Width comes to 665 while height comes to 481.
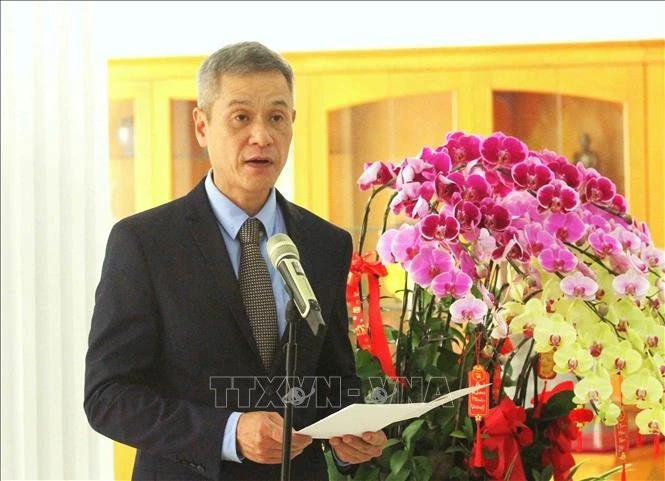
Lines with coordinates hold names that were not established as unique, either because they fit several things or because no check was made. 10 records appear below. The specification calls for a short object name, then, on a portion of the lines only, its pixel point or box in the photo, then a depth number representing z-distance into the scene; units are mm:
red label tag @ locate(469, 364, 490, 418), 6115
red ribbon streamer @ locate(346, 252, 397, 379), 6285
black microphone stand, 5721
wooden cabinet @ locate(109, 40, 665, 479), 10497
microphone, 5685
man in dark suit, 5987
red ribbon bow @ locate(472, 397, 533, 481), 6178
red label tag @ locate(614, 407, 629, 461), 6183
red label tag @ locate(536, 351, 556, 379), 6250
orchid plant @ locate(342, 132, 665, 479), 6090
